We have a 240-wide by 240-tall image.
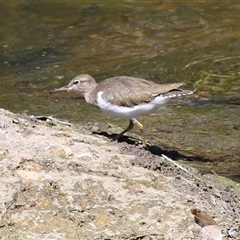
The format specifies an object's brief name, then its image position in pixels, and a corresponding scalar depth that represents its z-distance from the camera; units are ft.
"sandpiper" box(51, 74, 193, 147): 54.19
